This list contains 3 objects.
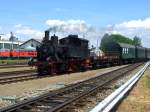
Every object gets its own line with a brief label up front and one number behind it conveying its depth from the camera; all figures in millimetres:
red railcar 43063
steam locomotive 17244
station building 69823
